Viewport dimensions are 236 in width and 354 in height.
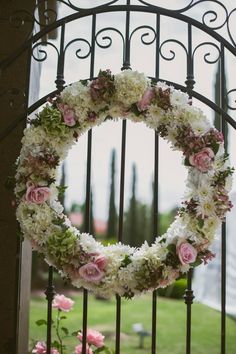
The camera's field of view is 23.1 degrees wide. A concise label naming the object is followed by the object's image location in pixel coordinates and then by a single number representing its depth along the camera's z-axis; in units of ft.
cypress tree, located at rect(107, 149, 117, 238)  41.79
